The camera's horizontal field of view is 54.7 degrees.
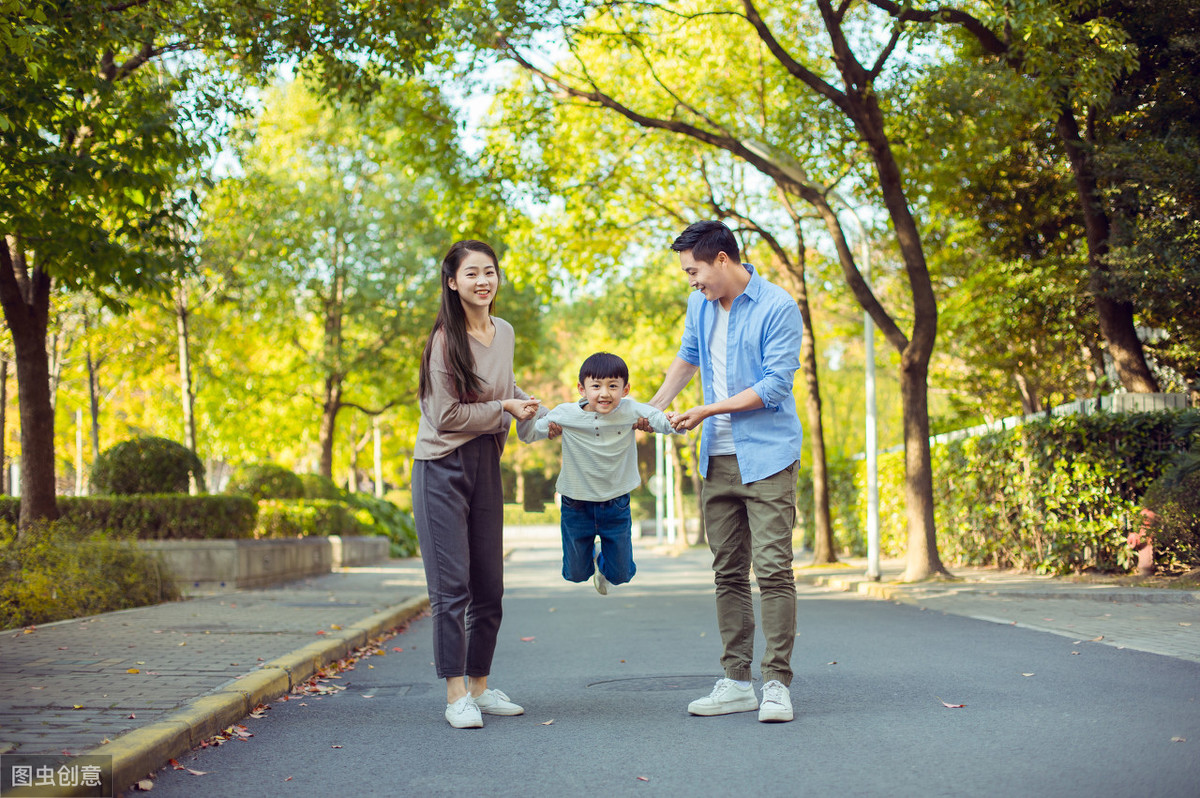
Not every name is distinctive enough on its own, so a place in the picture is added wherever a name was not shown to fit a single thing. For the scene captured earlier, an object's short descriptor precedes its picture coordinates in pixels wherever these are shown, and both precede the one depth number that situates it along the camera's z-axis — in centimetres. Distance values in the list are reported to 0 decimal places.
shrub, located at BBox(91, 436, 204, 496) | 1497
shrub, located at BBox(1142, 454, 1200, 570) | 1178
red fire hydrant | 1245
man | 506
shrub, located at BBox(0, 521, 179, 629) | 920
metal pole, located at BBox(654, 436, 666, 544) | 4204
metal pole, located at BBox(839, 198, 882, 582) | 1532
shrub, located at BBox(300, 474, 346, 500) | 2284
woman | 512
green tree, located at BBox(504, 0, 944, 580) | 1454
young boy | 543
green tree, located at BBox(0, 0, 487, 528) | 938
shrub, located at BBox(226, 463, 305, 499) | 1978
